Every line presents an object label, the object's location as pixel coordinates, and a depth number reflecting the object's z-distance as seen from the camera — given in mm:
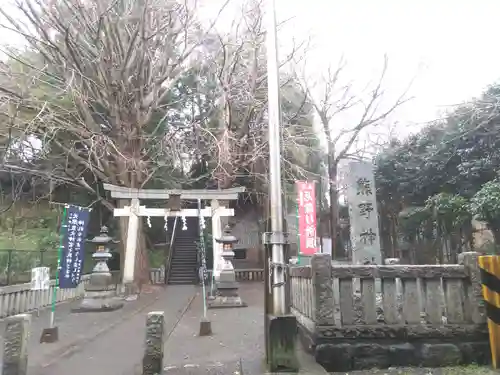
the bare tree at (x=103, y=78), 15031
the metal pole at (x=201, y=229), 11391
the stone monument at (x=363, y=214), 8625
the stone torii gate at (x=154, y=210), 15047
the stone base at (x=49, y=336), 7586
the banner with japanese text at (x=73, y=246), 9016
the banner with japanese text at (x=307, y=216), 13406
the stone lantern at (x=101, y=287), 12023
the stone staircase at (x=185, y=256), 22894
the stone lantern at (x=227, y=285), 12688
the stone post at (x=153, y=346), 5125
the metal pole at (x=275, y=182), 5270
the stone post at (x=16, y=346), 5008
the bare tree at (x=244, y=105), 16016
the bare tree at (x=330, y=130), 23703
